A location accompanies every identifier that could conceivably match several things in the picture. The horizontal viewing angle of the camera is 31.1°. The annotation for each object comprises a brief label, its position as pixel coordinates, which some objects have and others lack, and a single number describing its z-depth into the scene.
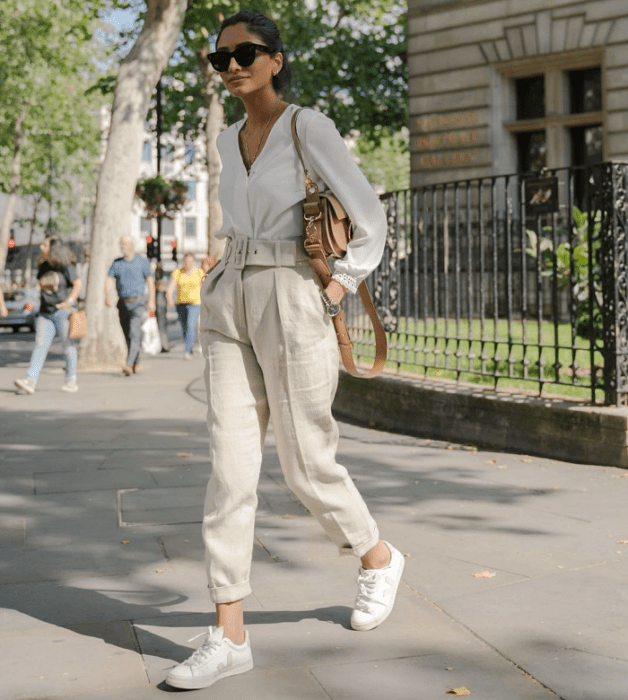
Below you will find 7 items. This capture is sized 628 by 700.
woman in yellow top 17.75
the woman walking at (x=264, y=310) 3.58
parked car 33.59
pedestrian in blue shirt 14.21
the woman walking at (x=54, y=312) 12.41
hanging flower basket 25.17
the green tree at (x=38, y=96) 38.44
